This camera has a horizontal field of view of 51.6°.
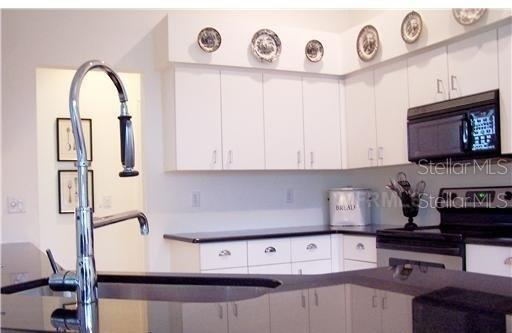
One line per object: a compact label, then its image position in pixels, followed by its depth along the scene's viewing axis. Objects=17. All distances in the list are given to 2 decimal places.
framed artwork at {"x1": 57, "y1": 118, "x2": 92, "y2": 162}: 4.48
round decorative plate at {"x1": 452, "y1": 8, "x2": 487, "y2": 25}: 3.03
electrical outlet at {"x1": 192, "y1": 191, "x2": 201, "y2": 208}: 3.98
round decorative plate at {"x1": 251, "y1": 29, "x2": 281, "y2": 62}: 3.83
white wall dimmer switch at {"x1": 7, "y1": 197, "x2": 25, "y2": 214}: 3.43
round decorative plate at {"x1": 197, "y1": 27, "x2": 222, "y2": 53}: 3.67
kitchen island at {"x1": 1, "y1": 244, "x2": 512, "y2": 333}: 1.08
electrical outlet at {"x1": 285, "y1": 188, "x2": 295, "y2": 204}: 4.34
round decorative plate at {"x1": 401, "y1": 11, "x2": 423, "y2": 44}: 3.46
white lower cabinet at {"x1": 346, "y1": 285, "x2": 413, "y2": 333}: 1.01
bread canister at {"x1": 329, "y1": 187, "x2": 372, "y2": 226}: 4.14
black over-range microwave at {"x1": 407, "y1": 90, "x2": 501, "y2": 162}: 3.02
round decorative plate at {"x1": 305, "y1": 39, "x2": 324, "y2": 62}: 4.04
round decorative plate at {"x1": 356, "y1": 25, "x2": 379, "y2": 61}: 3.83
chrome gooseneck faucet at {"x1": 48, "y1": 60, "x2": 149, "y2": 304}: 1.22
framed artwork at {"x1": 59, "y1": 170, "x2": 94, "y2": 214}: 4.47
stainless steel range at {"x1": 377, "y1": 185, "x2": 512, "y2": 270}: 2.95
